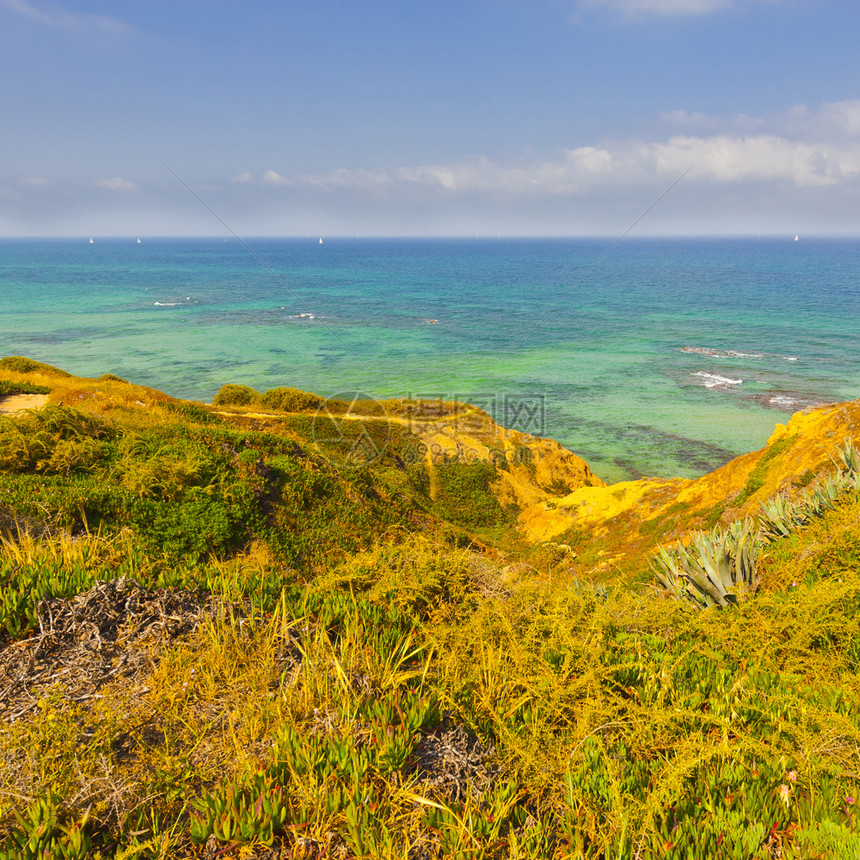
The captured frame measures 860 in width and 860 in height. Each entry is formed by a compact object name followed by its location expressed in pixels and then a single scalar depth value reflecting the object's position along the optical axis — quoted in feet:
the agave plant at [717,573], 20.96
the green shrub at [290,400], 84.48
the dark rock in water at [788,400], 136.42
